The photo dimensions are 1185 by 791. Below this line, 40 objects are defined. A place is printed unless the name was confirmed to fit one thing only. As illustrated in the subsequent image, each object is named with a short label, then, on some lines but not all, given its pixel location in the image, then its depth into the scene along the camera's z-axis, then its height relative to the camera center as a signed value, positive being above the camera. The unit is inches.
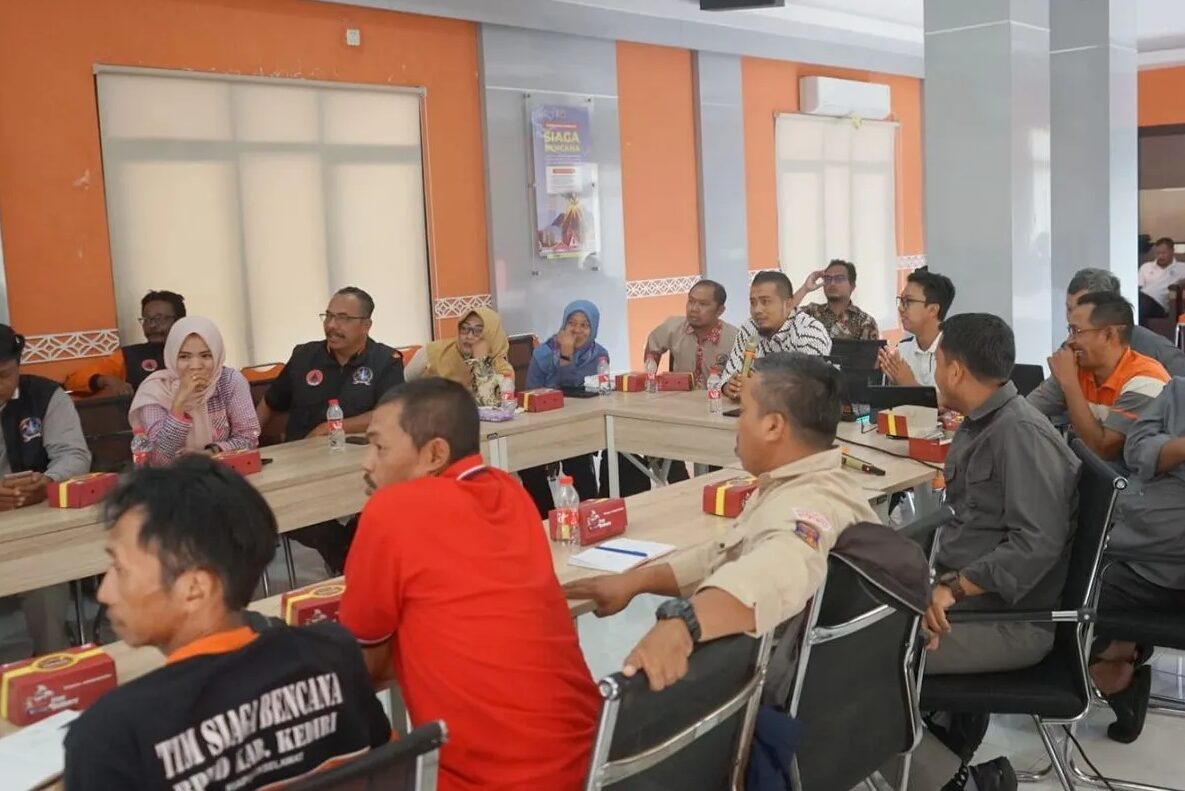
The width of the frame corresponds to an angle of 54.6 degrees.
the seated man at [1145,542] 114.0 -29.0
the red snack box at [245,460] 147.0 -21.7
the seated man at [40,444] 135.9 -18.1
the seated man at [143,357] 223.0 -11.9
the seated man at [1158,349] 159.5 -13.7
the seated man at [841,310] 250.8 -9.9
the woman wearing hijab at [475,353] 200.8 -12.6
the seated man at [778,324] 193.3 -9.6
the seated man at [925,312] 192.1 -8.5
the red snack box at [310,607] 87.8 -24.4
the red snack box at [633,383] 213.6 -20.1
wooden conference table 123.6 -25.2
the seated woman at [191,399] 153.7 -14.5
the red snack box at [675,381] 210.5 -19.8
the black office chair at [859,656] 75.6 -27.0
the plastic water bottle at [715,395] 184.2 -20.3
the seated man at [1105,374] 141.5 -15.4
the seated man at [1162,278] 437.4 -10.3
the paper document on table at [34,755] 65.8 -27.1
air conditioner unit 408.2 +60.9
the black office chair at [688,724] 55.9 -23.5
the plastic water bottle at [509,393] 190.3 -19.0
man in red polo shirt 67.5 -21.0
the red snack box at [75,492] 131.0 -22.1
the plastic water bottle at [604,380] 214.2 -19.5
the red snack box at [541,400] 194.9 -20.7
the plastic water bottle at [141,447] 148.6 -19.8
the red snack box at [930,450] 139.6 -23.0
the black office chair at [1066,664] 95.0 -35.0
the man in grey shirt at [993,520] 99.0 -23.4
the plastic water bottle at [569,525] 111.4 -24.0
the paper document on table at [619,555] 103.1 -25.7
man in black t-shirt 50.1 -17.6
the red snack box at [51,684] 75.7 -25.8
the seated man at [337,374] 180.1 -13.8
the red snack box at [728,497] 118.6 -23.5
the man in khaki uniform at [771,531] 65.3 -17.3
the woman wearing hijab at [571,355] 220.4 -15.1
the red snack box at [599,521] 111.2 -23.9
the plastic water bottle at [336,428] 165.0 -20.2
